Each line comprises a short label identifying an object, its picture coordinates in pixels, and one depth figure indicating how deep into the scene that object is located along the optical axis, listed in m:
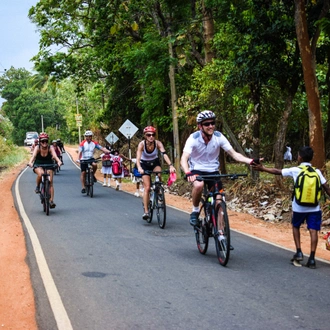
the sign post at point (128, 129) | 28.17
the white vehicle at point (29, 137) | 78.75
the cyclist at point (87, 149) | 17.77
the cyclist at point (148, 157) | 11.62
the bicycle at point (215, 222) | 7.59
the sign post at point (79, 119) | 54.34
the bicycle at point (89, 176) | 17.88
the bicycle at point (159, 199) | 11.31
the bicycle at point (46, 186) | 13.82
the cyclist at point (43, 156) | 13.80
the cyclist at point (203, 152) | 8.14
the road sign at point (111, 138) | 32.47
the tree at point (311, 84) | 12.41
